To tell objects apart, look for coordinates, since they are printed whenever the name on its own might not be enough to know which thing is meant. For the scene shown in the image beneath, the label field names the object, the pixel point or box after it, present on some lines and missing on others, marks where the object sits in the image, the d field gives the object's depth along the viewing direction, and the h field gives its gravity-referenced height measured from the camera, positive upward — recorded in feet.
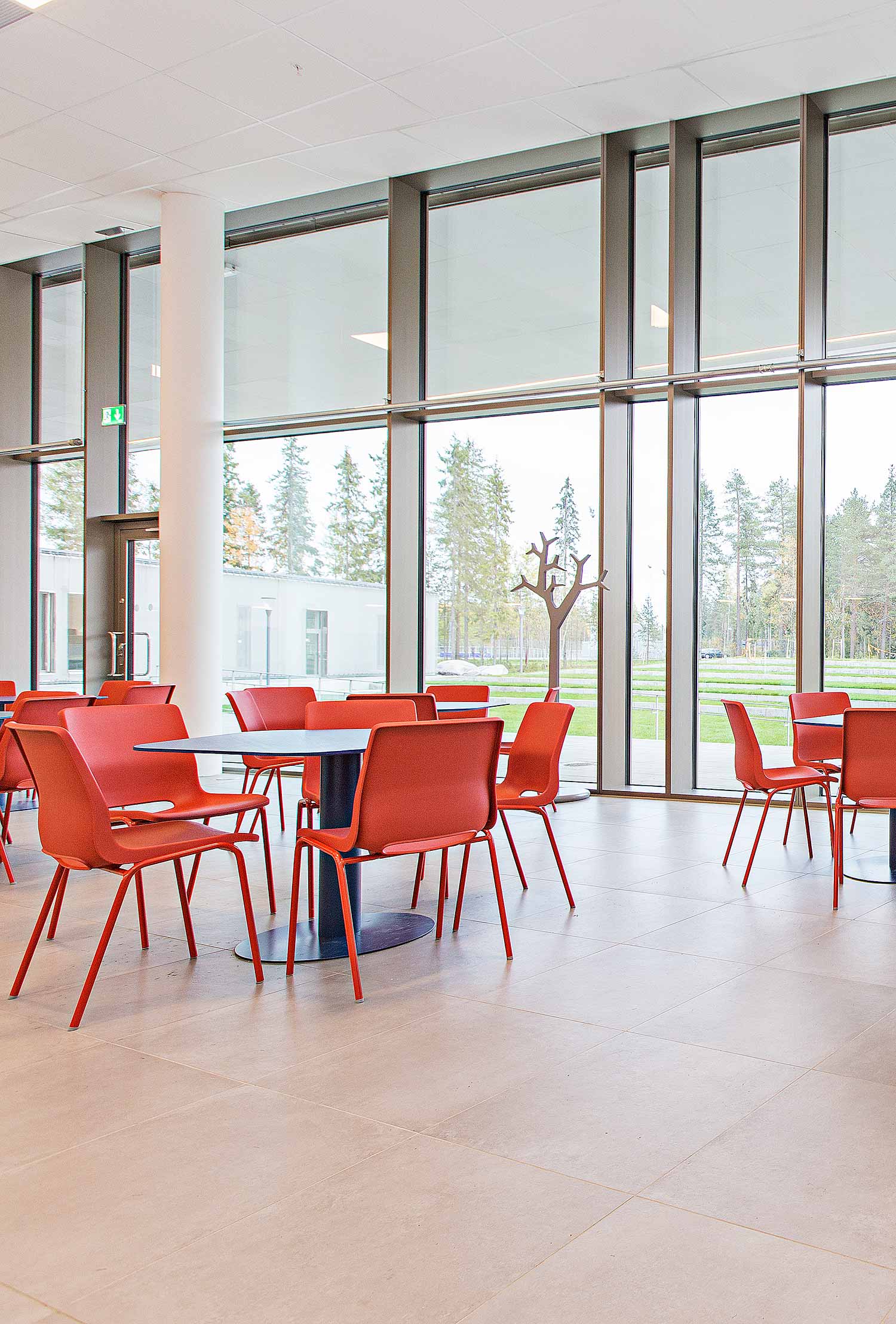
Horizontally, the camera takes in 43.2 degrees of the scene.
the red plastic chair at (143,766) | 14.23 -1.59
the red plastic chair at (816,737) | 21.89 -1.78
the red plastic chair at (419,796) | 12.28 -1.71
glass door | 36.91 +1.17
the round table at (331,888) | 13.74 -3.16
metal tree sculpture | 28.94 +1.23
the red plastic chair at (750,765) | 18.76 -1.99
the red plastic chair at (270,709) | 22.17 -1.30
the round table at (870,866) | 18.06 -3.79
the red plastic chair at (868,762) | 16.38 -1.69
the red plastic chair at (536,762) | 16.65 -1.80
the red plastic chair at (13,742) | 18.42 -1.54
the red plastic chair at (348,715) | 17.17 -1.07
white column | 31.58 +5.56
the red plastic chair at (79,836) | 11.39 -2.01
